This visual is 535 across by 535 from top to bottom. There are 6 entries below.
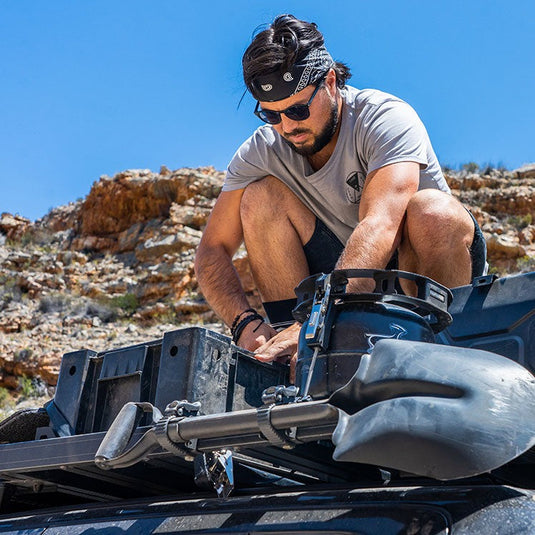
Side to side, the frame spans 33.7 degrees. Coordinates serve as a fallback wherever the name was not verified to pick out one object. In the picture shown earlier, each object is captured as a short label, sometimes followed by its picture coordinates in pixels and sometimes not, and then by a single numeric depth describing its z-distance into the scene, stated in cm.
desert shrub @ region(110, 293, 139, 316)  2014
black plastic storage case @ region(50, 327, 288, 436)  242
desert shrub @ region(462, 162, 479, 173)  2427
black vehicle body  151
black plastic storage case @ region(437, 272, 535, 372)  238
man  316
